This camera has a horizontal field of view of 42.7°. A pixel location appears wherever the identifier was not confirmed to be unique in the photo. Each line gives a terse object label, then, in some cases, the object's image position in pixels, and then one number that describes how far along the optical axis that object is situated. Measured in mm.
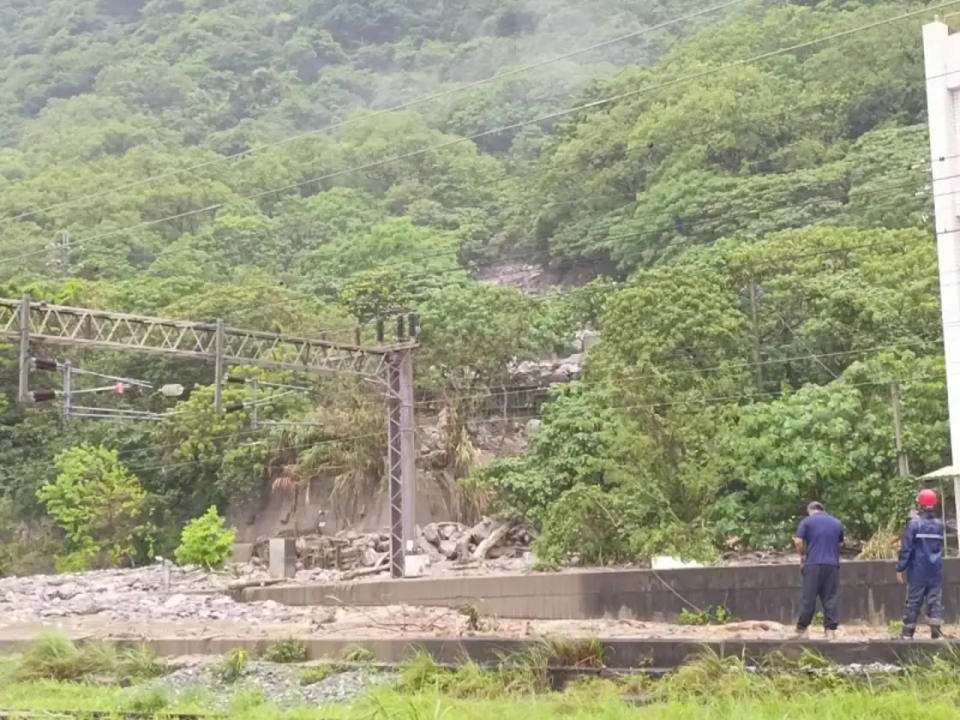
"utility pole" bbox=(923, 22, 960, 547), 21547
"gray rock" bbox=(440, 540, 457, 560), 37375
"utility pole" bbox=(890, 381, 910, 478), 24953
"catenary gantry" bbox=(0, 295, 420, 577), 28312
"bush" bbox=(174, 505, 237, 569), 40406
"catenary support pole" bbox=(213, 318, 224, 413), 27156
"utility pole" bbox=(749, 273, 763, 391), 33938
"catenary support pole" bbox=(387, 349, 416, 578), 31062
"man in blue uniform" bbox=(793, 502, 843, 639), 12688
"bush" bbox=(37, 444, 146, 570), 46906
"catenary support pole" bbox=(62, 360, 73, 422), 26359
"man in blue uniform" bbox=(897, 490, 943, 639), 12242
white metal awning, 20870
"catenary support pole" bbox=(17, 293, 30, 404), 23953
